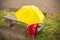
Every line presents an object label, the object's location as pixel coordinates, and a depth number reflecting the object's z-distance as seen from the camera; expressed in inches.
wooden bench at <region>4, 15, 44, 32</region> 200.6
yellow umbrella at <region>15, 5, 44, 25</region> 166.3
